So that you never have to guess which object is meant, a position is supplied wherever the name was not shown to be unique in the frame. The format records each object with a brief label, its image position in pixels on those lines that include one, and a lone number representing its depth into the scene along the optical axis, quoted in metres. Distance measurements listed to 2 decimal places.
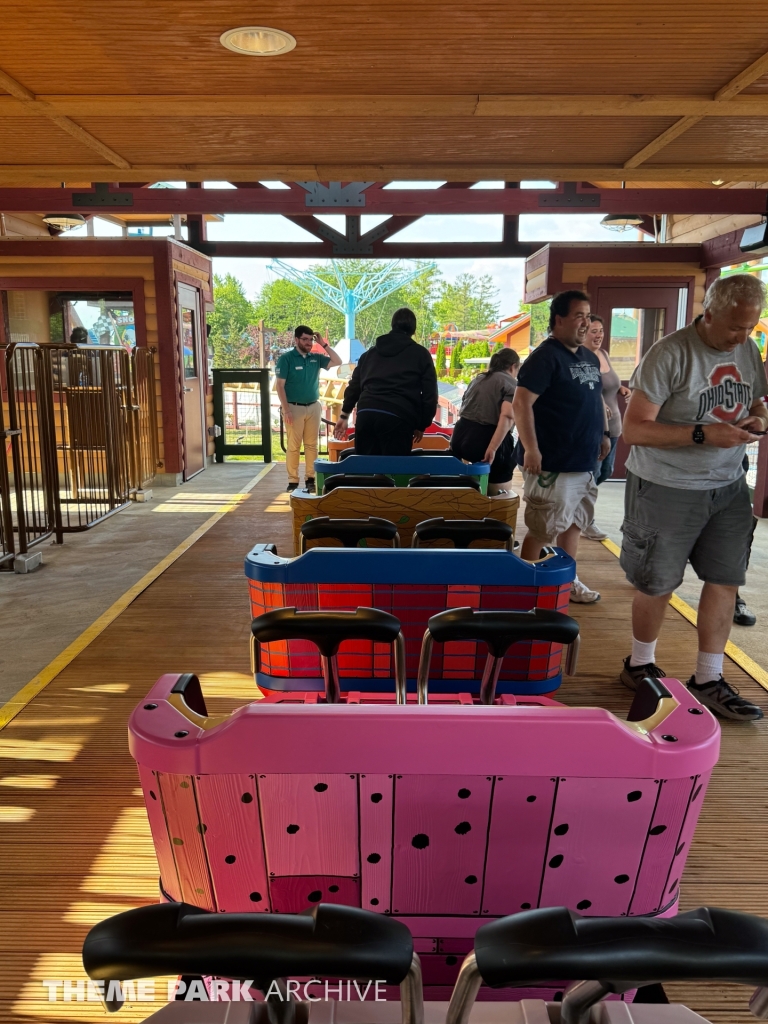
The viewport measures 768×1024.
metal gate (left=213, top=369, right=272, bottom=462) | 10.82
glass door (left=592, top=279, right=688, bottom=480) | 8.81
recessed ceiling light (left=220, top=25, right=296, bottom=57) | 2.36
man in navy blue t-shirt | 3.57
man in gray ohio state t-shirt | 2.73
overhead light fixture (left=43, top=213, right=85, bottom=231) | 9.60
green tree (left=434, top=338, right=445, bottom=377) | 21.97
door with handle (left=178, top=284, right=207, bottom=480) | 9.30
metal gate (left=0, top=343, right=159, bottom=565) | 5.32
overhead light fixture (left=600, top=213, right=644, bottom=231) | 8.37
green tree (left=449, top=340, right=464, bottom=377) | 23.44
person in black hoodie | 4.77
